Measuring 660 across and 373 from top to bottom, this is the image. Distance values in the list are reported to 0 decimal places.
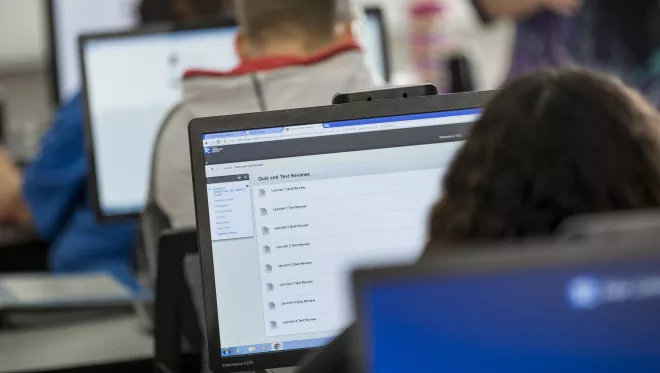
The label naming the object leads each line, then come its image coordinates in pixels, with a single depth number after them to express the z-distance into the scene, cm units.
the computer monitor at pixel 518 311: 170
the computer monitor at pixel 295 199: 263
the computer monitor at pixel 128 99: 372
